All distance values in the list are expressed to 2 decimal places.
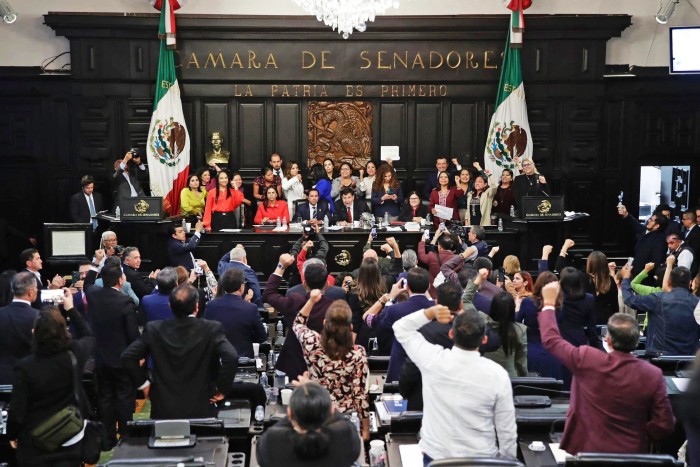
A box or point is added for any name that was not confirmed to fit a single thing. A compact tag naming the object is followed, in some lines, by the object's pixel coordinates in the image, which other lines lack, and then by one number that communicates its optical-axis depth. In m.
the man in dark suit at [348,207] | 12.70
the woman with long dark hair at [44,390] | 4.77
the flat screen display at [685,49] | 13.90
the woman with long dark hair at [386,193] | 12.99
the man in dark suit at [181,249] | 10.53
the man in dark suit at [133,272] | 8.01
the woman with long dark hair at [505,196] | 13.15
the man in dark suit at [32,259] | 7.65
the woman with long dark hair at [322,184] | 13.16
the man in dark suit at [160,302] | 6.49
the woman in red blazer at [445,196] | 12.98
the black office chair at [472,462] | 3.89
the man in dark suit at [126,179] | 13.31
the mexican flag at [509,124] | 14.13
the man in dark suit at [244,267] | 8.05
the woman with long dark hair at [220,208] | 12.44
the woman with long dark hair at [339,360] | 5.09
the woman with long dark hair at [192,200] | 12.82
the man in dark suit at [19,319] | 5.66
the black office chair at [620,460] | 4.11
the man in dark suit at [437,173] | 13.74
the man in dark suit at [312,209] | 12.49
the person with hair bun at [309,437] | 3.72
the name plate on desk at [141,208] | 12.01
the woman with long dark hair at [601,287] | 7.74
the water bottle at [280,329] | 7.79
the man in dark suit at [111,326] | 6.32
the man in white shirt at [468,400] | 4.13
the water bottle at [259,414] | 5.38
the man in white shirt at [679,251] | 9.45
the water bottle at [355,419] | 5.08
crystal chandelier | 10.23
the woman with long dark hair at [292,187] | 13.40
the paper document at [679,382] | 5.61
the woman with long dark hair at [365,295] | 7.05
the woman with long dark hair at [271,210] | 12.64
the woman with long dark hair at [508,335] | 5.70
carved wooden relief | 14.52
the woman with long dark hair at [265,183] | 13.16
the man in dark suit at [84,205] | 12.82
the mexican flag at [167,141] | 13.76
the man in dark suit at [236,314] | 6.10
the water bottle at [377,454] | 4.74
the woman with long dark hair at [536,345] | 6.41
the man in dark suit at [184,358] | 5.09
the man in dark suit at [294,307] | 5.82
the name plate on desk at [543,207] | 12.20
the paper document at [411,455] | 4.55
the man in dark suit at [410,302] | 5.61
